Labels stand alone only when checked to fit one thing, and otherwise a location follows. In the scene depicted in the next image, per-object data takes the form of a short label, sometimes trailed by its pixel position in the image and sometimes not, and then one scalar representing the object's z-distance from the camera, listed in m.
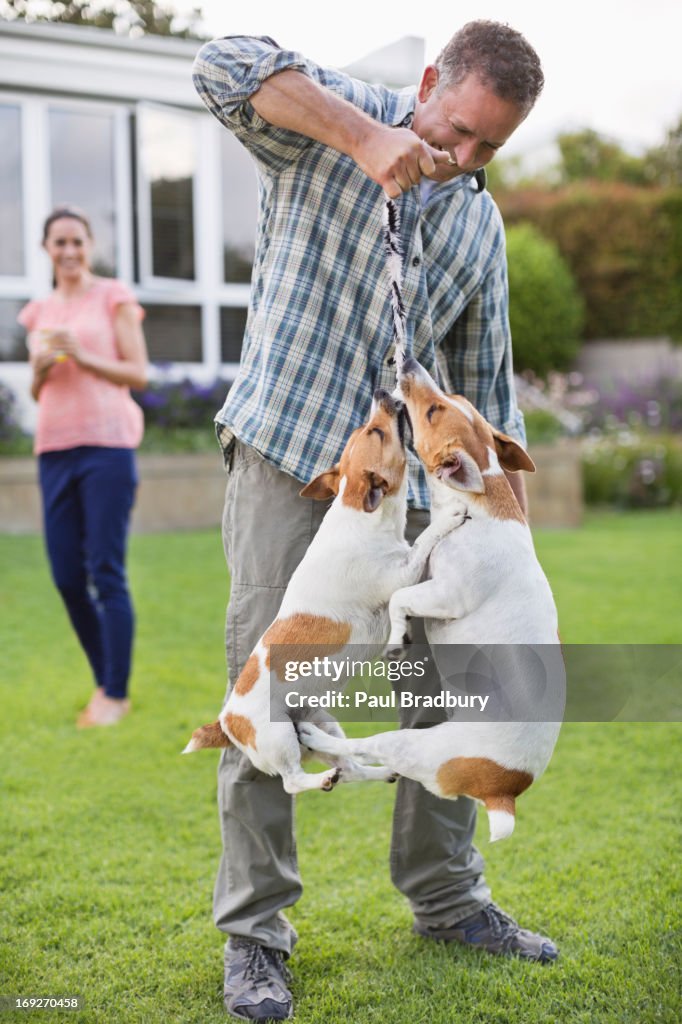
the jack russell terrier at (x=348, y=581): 1.87
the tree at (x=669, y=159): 22.64
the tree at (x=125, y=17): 7.45
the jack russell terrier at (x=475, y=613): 1.80
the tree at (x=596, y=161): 25.31
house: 9.45
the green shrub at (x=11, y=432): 8.32
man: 1.92
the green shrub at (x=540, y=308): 14.82
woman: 4.29
